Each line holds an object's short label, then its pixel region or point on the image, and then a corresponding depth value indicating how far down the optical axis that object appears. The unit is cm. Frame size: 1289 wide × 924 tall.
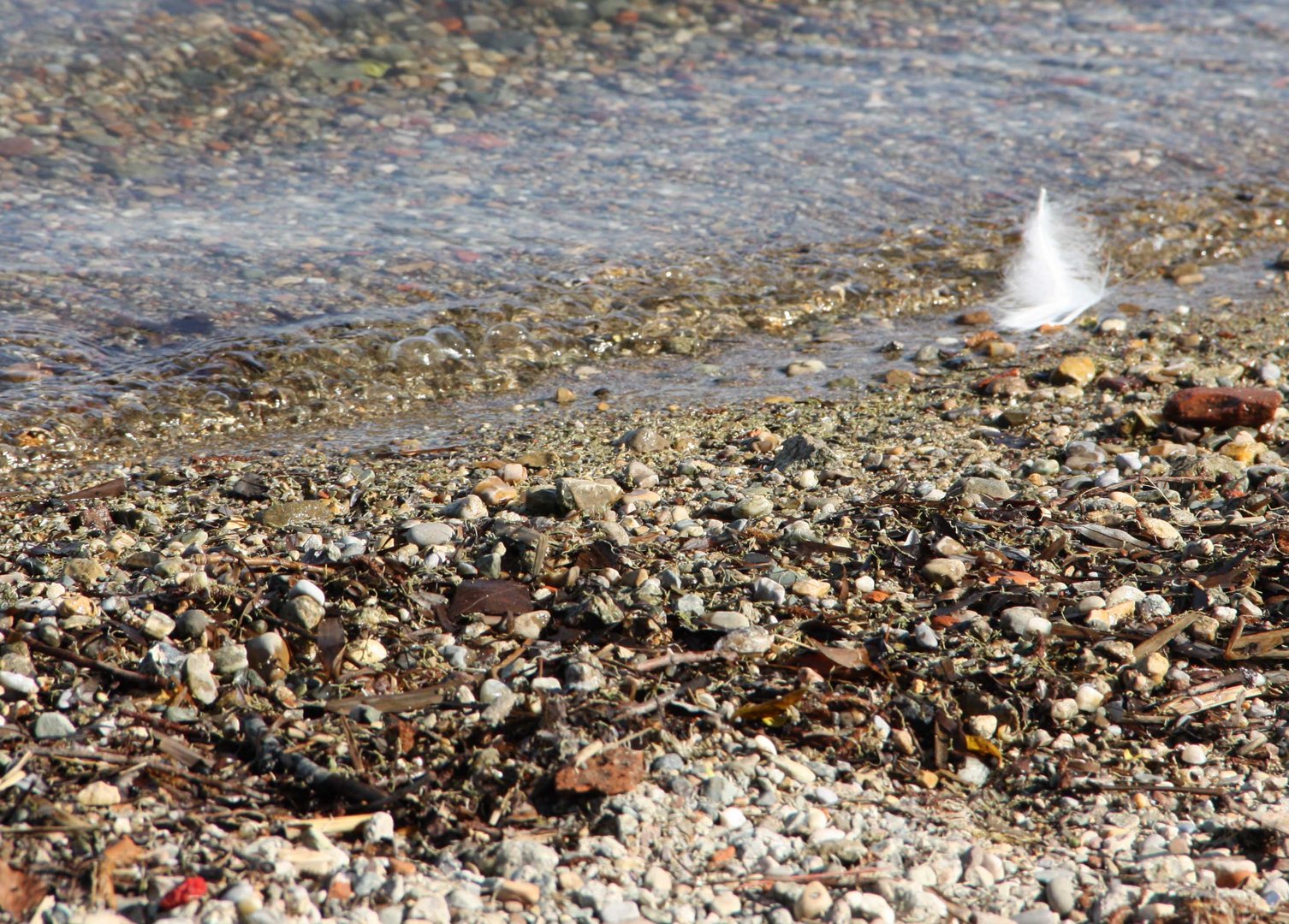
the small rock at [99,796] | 401
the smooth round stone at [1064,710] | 481
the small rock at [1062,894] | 396
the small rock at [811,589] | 543
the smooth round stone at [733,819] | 418
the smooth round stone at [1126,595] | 536
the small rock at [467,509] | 625
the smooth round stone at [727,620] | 513
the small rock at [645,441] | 731
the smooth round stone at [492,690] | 464
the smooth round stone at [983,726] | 475
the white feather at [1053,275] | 993
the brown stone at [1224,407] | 742
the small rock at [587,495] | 627
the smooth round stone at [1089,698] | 485
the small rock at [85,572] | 534
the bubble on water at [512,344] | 902
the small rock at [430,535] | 581
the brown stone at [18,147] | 1207
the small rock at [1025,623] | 518
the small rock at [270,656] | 481
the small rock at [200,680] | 465
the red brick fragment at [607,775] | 423
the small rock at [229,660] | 478
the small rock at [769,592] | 534
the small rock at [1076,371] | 845
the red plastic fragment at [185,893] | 364
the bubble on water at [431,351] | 879
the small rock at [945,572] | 554
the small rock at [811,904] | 384
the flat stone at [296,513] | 620
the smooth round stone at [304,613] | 506
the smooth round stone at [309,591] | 522
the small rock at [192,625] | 494
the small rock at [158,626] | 490
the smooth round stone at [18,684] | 449
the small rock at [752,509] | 621
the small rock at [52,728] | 432
